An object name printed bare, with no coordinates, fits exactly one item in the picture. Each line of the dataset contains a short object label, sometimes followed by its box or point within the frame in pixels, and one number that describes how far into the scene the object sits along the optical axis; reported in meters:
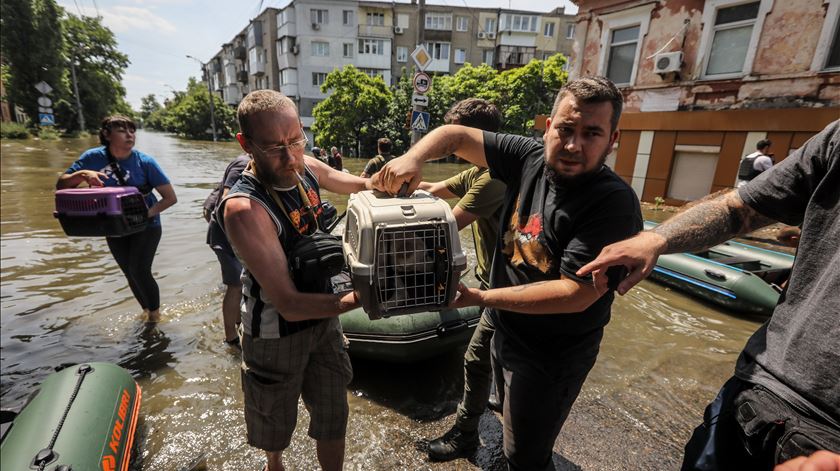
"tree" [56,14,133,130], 38.97
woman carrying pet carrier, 3.65
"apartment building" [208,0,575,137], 35.84
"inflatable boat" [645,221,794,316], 5.08
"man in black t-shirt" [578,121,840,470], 1.08
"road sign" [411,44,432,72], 8.91
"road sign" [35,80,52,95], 28.91
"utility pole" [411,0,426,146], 9.77
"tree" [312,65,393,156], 27.41
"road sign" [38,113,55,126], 24.44
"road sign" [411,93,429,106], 8.81
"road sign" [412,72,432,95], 8.73
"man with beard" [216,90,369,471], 1.73
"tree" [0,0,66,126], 29.81
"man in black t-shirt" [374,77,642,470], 1.63
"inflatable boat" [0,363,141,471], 1.88
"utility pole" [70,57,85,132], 34.62
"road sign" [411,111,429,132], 8.83
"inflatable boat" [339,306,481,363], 3.35
